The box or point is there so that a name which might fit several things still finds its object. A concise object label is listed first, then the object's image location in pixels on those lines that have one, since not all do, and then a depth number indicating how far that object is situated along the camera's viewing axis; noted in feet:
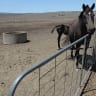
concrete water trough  22.07
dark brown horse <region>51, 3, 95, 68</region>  10.43
